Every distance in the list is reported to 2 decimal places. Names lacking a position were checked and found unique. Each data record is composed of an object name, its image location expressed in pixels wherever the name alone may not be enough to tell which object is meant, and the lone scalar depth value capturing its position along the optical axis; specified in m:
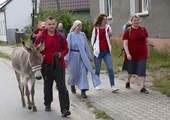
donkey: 8.41
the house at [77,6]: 36.81
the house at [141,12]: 17.76
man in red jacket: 8.60
